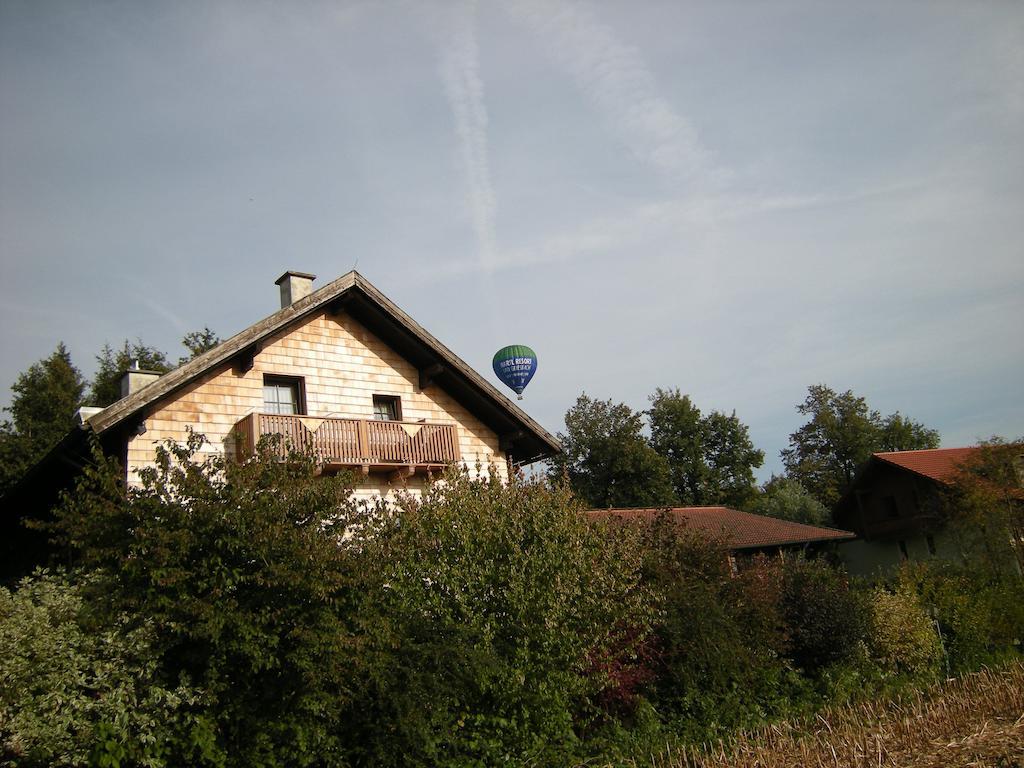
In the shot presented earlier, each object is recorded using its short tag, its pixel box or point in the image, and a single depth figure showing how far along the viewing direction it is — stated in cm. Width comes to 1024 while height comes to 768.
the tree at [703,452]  5697
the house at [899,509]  3738
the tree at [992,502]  2725
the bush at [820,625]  1661
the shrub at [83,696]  815
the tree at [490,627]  979
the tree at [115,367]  3538
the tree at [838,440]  6125
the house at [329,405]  1566
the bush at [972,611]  1988
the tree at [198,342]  3616
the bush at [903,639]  1816
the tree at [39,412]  3250
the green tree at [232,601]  862
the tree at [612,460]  4947
